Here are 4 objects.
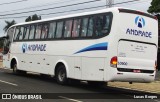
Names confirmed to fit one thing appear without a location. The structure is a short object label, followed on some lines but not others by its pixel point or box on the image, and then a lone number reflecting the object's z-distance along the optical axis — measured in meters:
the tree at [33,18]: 113.12
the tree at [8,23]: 113.85
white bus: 15.35
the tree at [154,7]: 58.82
